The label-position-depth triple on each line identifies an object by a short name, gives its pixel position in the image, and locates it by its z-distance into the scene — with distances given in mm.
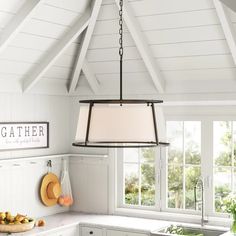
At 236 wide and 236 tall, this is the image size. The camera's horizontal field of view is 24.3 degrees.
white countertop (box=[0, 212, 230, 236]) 5168
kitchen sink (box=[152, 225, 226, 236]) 5163
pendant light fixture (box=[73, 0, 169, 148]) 2605
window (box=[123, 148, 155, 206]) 5863
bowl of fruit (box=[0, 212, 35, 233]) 4914
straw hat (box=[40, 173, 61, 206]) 5805
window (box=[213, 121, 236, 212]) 5352
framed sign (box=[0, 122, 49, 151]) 5312
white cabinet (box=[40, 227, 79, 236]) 5203
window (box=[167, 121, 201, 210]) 5582
